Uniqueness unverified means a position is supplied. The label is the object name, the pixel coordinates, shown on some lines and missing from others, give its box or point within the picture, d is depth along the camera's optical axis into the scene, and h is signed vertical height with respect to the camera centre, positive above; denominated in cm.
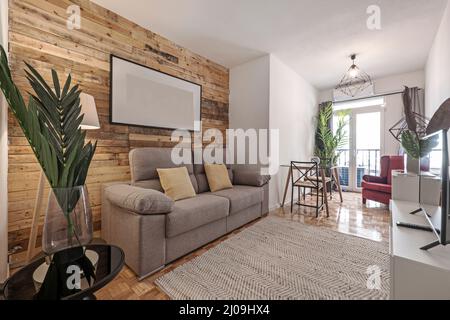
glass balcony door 421 +28
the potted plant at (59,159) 88 -1
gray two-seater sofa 142 -50
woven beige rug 128 -87
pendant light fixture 385 +162
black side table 72 -50
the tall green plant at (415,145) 153 +13
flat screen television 81 -22
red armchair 307 -37
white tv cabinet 70 -41
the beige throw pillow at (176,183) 202 -27
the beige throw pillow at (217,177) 254 -25
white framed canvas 213 +76
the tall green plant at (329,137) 414 +50
